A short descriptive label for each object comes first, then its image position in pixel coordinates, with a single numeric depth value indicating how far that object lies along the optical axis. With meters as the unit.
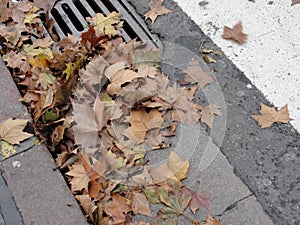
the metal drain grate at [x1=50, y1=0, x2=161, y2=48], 2.66
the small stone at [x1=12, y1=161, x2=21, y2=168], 2.08
